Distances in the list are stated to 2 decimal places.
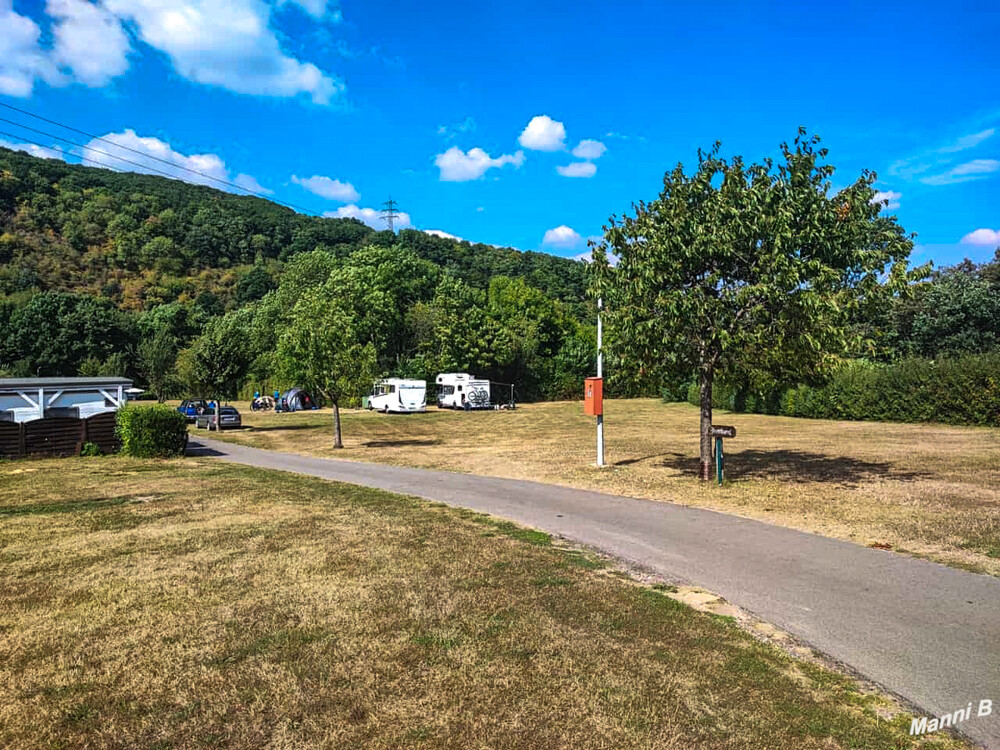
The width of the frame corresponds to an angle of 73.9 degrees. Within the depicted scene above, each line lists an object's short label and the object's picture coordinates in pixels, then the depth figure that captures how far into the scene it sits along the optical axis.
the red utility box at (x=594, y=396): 16.00
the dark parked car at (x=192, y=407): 36.31
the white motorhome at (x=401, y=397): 43.22
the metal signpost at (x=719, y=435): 12.88
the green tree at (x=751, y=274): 11.93
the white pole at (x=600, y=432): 16.16
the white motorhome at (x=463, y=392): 46.69
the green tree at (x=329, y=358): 23.16
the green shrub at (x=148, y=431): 19.05
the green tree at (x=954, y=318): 38.75
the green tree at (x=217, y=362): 30.09
